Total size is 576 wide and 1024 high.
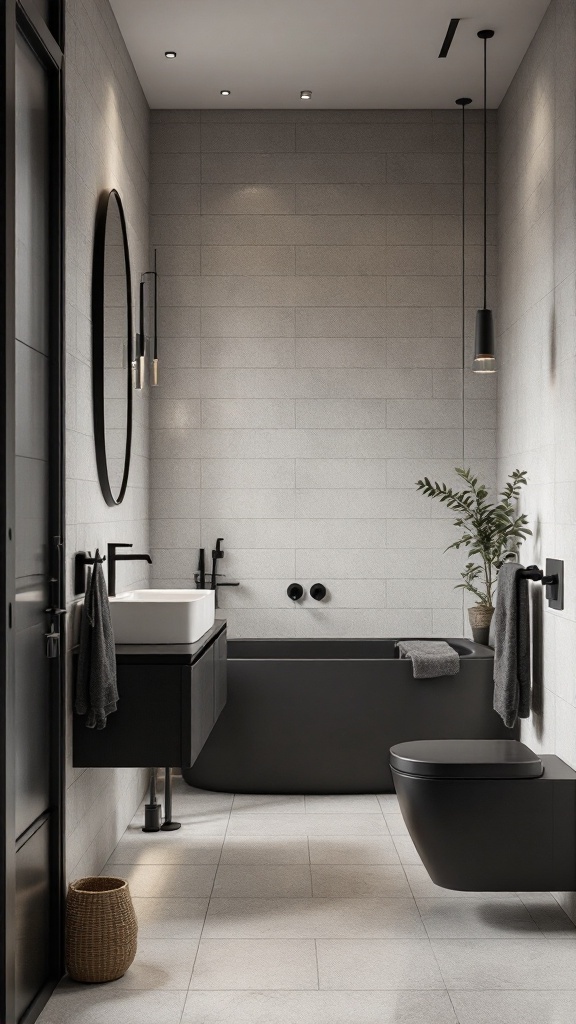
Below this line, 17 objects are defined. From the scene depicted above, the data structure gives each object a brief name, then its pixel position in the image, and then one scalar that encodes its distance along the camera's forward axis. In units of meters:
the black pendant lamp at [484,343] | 4.59
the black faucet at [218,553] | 5.31
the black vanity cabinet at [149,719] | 3.38
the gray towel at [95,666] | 3.25
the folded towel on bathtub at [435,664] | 4.66
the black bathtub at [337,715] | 4.68
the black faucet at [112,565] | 4.01
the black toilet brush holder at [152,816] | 4.32
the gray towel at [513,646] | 4.14
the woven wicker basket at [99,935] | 2.97
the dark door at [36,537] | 2.71
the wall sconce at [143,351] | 4.67
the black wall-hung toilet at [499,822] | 3.38
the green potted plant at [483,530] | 4.76
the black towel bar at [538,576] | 3.83
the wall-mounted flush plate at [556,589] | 3.77
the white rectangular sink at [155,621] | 3.62
